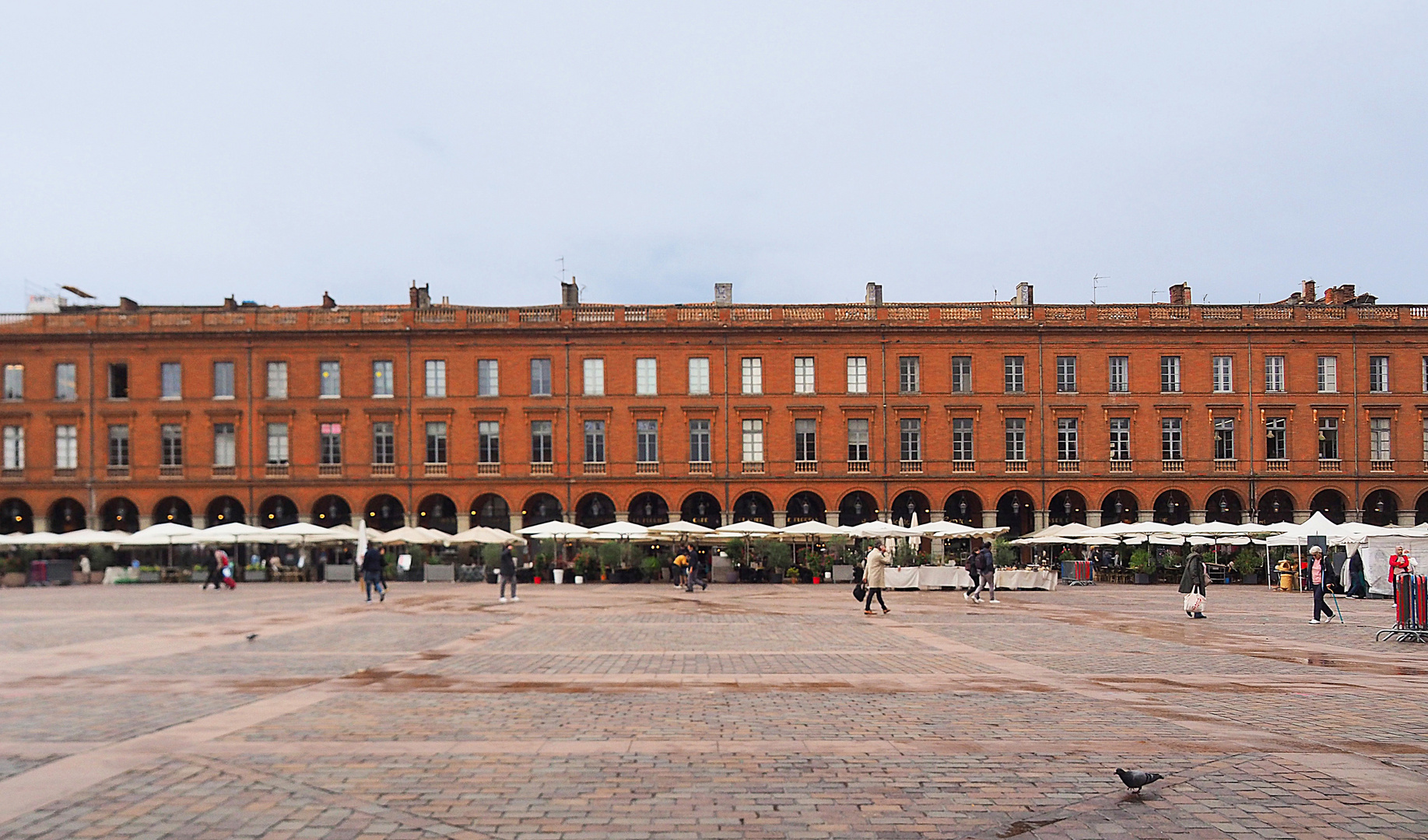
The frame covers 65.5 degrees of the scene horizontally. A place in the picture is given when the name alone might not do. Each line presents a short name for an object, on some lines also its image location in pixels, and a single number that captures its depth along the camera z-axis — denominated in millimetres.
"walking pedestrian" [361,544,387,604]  28688
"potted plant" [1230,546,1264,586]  39594
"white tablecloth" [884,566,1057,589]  35250
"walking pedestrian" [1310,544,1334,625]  21109
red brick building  51750
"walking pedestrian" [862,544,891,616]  23781
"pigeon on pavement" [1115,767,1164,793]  6957
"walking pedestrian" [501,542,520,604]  28953
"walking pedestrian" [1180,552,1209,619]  22516
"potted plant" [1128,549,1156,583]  40500
